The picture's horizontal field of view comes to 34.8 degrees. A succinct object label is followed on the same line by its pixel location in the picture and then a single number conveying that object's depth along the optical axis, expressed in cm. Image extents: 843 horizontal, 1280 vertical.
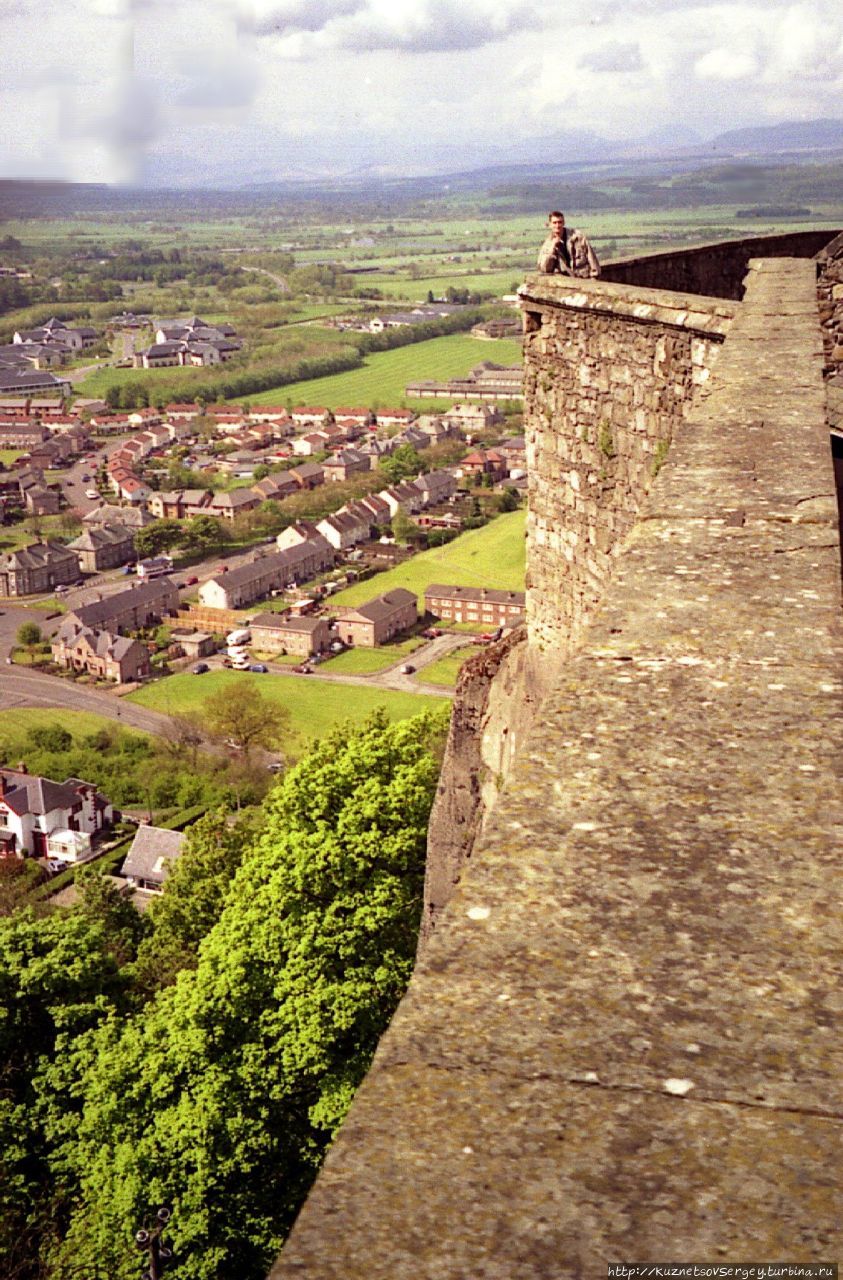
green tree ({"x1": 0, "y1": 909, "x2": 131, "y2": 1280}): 1758
